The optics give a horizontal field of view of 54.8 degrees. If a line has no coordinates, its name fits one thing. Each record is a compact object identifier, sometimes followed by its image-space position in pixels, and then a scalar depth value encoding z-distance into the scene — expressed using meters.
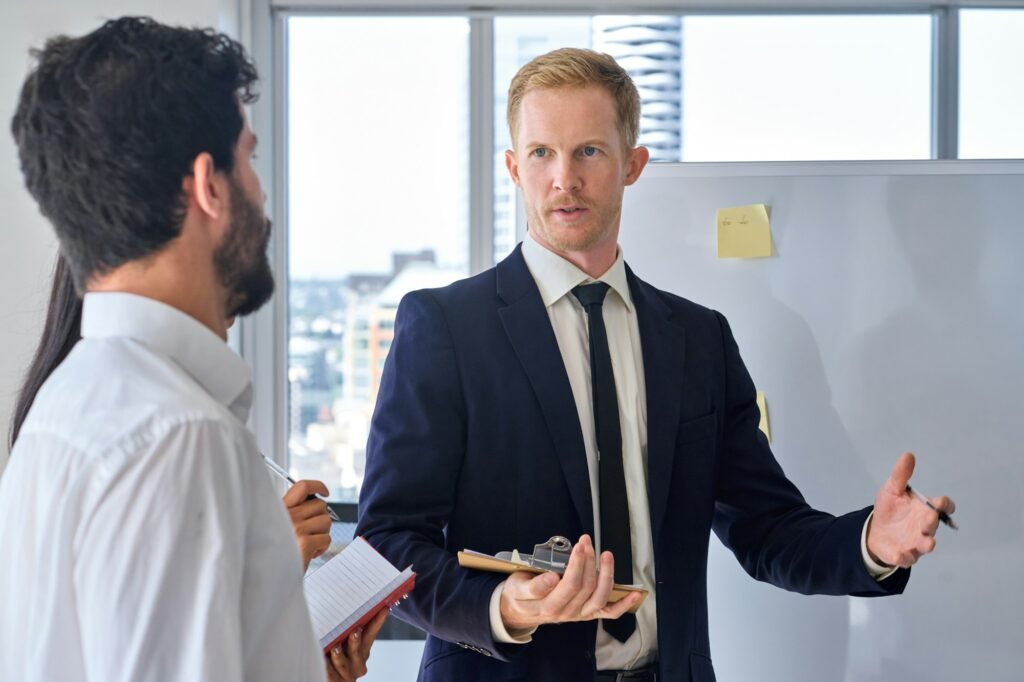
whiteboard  2.16
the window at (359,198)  2.81
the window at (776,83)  2.80
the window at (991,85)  2.80
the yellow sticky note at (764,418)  2.20
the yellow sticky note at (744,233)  2.24
